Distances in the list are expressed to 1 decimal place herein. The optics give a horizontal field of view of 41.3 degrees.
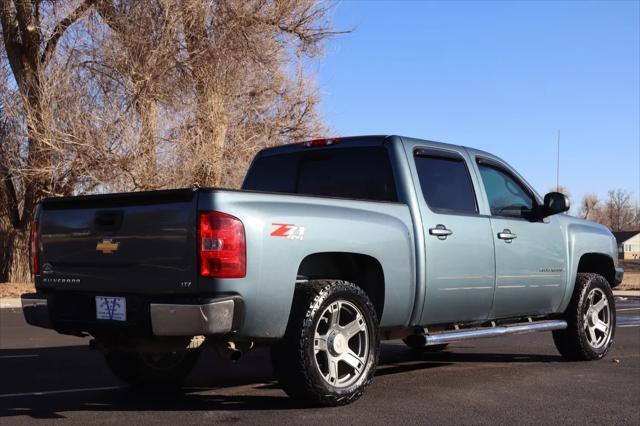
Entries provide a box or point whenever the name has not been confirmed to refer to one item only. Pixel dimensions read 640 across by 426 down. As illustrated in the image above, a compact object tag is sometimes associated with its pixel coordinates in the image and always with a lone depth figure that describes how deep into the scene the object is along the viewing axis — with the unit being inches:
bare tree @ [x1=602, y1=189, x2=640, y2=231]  6717.5
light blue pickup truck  214.2
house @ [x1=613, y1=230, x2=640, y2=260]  5162.4
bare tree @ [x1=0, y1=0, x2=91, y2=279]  794.2
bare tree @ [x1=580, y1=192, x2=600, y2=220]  6333.7
